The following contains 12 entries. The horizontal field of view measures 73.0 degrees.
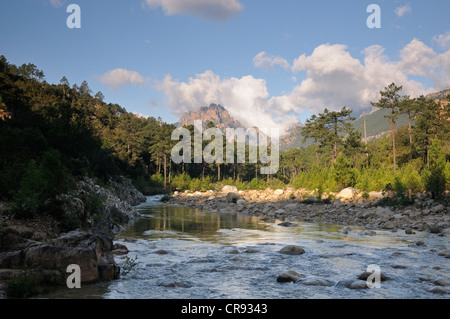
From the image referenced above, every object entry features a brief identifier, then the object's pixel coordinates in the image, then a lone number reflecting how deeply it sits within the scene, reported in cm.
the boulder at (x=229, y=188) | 5766
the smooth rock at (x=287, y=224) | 2039
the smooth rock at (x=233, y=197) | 4156
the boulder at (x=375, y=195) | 2923
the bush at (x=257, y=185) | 5998
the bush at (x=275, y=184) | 5708
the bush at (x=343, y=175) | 3584
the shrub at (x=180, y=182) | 5904
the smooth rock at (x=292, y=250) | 1148
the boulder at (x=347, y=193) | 3238
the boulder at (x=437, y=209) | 2075
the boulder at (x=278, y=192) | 4698
